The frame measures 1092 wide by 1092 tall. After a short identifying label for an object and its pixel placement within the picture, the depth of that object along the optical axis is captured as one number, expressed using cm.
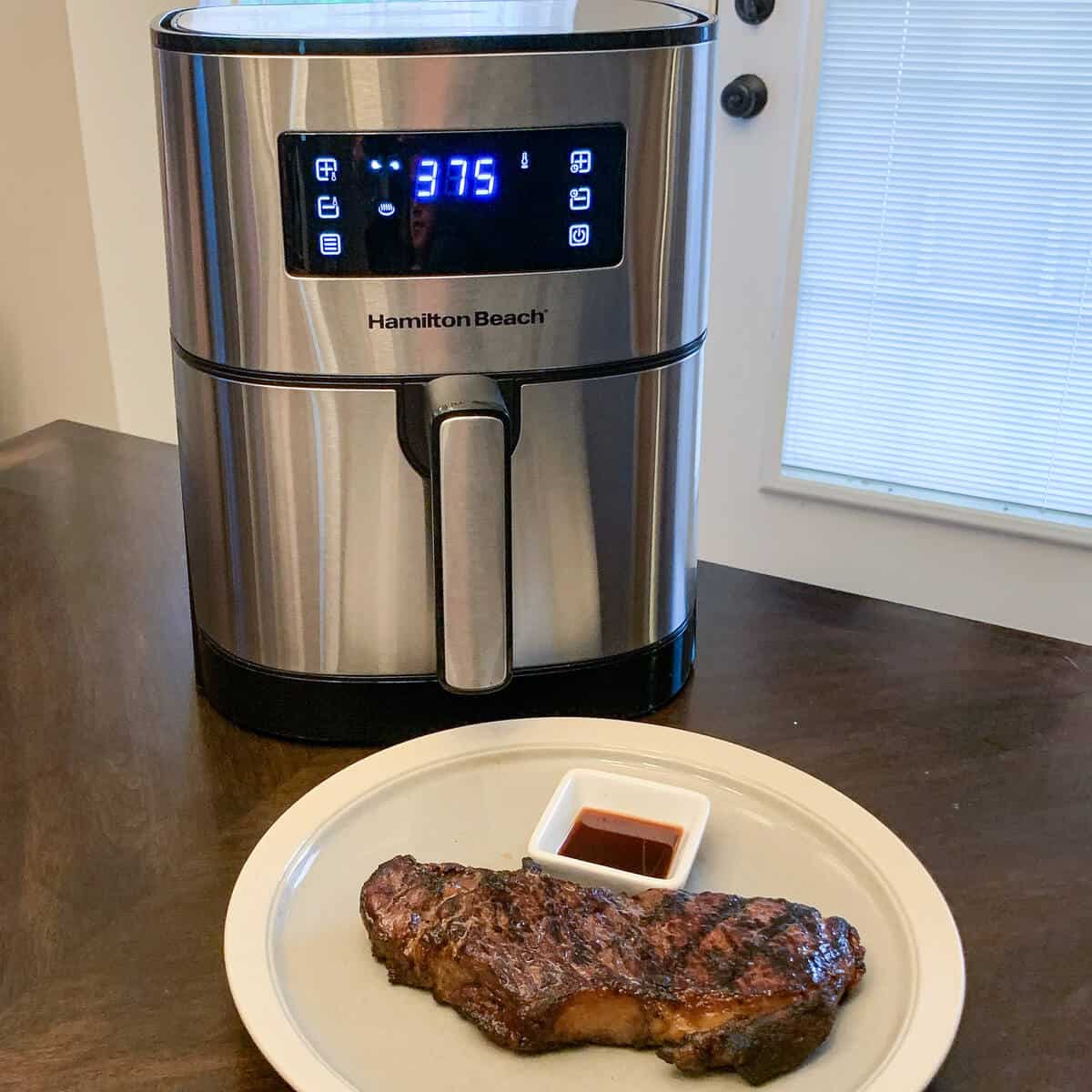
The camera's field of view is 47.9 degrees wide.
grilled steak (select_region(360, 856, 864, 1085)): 49
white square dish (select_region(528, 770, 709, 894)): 59
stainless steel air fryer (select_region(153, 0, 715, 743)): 62
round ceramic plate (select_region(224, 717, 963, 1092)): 49
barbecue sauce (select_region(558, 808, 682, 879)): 62
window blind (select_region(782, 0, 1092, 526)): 169
